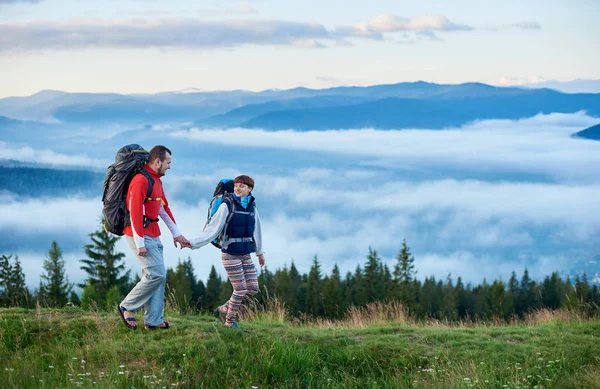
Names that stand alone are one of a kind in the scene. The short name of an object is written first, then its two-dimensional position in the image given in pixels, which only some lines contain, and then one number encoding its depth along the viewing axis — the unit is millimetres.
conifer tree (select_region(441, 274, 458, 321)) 85312
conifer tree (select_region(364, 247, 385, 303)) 81438
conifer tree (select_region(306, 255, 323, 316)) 77375
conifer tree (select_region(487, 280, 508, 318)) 86506
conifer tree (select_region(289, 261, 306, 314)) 77200
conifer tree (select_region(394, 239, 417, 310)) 78375
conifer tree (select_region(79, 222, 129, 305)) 55781
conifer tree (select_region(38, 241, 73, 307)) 51344
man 8828
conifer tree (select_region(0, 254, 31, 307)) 41609
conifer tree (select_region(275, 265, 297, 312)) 76250
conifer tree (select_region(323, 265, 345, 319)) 72562
